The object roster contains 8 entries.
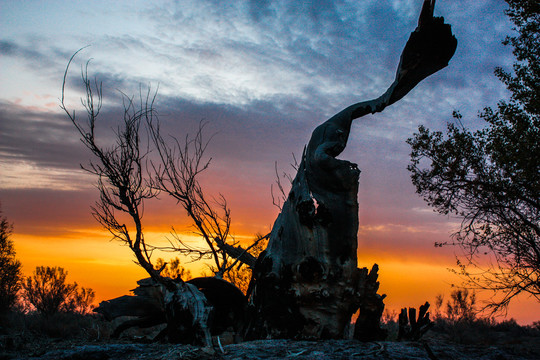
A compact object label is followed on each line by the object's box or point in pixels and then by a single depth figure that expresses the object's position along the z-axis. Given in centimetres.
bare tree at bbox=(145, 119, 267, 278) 1074
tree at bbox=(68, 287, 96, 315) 2692
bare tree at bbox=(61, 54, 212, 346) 702
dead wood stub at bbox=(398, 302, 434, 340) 732
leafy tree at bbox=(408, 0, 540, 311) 1062
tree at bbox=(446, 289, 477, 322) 1887
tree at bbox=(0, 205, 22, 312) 2325
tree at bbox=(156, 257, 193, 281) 2120
